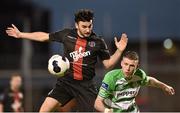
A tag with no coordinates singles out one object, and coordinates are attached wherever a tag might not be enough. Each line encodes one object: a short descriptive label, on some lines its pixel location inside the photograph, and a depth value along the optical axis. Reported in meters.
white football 15.13
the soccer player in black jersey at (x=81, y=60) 15.23
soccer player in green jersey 14.90
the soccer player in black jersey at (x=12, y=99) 23.05
